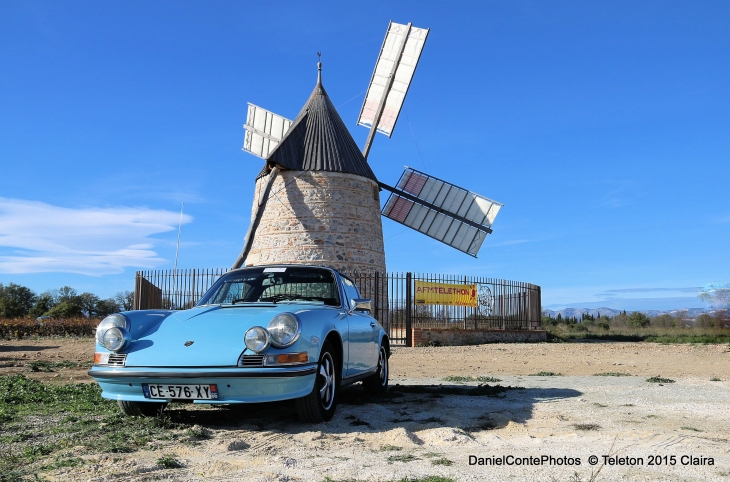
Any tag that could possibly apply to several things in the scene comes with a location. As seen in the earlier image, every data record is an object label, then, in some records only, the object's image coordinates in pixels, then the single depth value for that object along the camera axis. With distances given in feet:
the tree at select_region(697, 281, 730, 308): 115.65
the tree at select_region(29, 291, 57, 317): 152.68
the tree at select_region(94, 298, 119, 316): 176.44
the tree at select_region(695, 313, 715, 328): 108.27
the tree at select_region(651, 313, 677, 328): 127.65
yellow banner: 69.41
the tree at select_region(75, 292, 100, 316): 180.83
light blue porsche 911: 16.22
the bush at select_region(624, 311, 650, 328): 139.01
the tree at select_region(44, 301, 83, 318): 132.07
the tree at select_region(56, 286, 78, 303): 183.46
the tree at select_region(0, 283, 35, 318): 152.16
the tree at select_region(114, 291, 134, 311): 179.30
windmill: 69.10
